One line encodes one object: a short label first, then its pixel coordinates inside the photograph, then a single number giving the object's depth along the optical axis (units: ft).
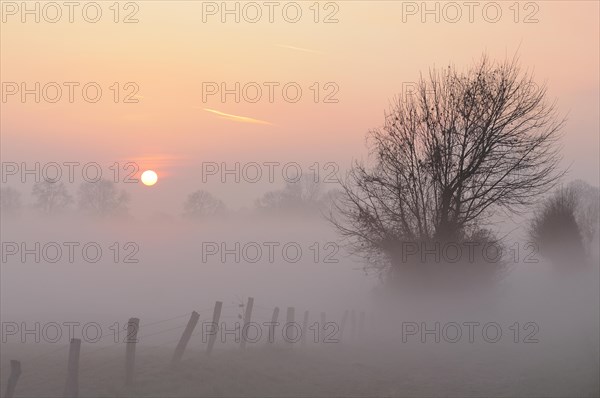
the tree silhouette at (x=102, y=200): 432.66
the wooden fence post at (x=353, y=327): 107.96
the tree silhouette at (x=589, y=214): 287.07
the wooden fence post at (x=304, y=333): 92.67
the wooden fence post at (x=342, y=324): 106.32
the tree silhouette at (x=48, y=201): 431.84
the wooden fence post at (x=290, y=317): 84.48
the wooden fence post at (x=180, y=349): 61.98
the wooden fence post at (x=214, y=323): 71.00
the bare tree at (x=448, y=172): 110.52
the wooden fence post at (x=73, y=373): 50.72
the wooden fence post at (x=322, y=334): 105.24
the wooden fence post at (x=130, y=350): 56.44
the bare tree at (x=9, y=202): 436.19
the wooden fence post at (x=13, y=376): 47.52
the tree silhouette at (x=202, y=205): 497.58
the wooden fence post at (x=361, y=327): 110.11
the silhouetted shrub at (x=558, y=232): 211.00
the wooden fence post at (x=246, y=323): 76.54
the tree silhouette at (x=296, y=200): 431.84
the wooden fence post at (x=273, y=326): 76.20
